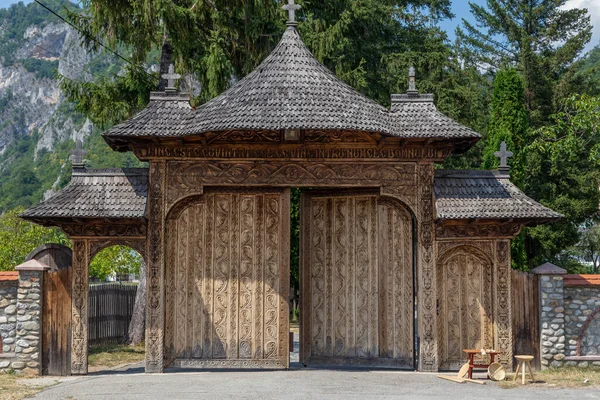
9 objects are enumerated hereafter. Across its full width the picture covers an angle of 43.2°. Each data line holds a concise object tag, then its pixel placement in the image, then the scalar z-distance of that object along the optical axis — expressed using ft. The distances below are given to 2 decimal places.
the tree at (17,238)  96.84
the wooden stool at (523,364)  37.47
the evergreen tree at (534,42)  100.78
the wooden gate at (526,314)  42.37
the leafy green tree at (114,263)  122.42
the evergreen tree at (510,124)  65.57
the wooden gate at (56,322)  40.37
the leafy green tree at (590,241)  107.34
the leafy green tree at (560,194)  90.89
